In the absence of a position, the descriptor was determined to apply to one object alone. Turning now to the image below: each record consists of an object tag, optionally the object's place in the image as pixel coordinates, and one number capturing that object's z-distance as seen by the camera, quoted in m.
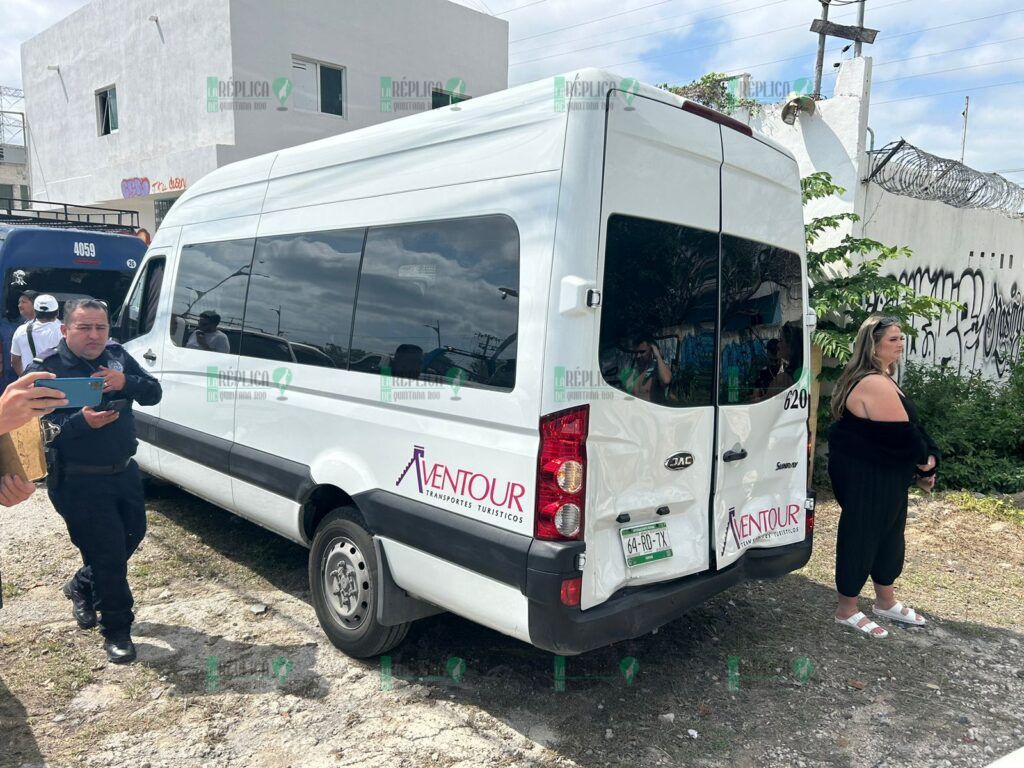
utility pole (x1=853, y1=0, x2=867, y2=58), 8.04
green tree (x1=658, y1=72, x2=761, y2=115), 7.98
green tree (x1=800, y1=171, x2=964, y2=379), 6.52
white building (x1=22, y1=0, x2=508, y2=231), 14.05
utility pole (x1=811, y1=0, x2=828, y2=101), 7.65
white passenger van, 2.80
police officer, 3.63
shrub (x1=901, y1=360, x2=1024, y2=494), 7.09
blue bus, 8.16
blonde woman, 4.00
